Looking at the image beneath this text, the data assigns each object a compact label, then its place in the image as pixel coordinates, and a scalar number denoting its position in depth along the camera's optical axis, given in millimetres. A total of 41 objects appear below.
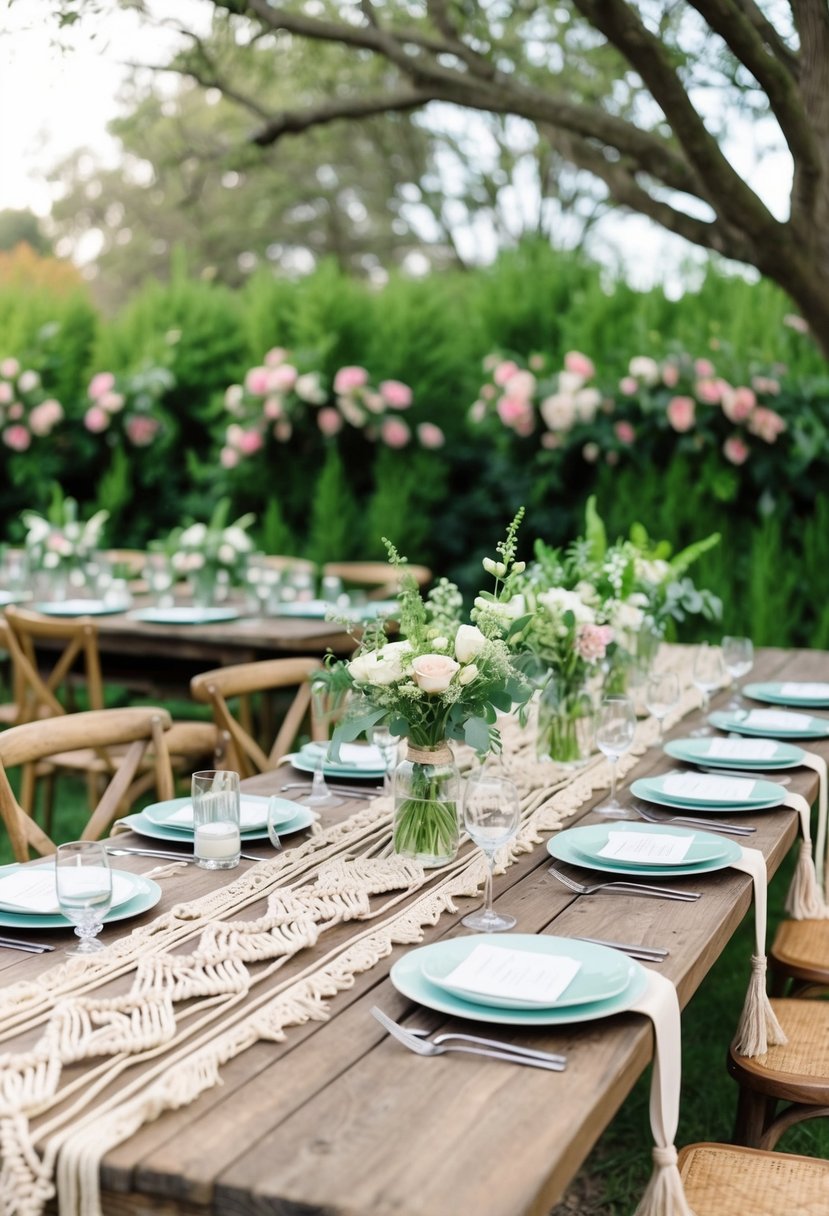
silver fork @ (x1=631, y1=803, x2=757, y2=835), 2377
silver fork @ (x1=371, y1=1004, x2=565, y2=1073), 1423
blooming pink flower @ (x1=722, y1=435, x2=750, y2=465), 5902
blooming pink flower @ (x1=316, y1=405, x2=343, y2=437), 6852
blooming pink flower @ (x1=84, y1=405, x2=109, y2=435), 7461
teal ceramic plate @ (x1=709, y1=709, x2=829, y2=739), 3123
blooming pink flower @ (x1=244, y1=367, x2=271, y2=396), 6855
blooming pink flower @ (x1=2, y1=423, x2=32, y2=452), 7547
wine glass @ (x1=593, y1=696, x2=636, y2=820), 2420
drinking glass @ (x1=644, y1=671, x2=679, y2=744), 2869
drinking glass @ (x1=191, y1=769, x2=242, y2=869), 2152
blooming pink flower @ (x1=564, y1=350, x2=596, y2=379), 6266
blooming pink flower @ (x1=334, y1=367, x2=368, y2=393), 6707
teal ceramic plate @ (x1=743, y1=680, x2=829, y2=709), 3512
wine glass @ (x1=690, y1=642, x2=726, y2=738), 3332
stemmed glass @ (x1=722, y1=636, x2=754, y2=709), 3492
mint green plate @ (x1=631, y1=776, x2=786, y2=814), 2484
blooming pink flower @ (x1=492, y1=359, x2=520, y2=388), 6430
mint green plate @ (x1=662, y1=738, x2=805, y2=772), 2812
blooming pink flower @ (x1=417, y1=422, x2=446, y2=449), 6789
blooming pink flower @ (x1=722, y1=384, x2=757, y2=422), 5785
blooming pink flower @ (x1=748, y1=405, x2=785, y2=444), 5797
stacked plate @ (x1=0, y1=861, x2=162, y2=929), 1867
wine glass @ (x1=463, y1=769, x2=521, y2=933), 1880
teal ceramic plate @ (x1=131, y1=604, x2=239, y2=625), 4781
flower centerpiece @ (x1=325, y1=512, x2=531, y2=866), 2152
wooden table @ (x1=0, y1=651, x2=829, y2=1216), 1184
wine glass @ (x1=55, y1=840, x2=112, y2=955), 1731
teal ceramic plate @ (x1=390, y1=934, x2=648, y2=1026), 1497
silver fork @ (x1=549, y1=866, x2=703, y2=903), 2010
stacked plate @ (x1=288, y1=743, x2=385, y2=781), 2770
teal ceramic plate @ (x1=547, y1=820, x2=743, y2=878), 2086
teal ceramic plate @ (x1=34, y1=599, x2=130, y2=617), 5066
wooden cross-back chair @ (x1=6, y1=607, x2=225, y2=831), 4348
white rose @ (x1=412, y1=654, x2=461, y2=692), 2105
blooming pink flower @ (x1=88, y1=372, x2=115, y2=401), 7387
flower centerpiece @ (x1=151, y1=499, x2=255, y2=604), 5211
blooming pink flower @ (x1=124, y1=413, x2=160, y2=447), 7461
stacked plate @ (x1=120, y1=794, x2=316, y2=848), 2307
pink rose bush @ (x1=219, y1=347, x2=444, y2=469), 6758
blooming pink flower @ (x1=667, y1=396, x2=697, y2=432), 5969
